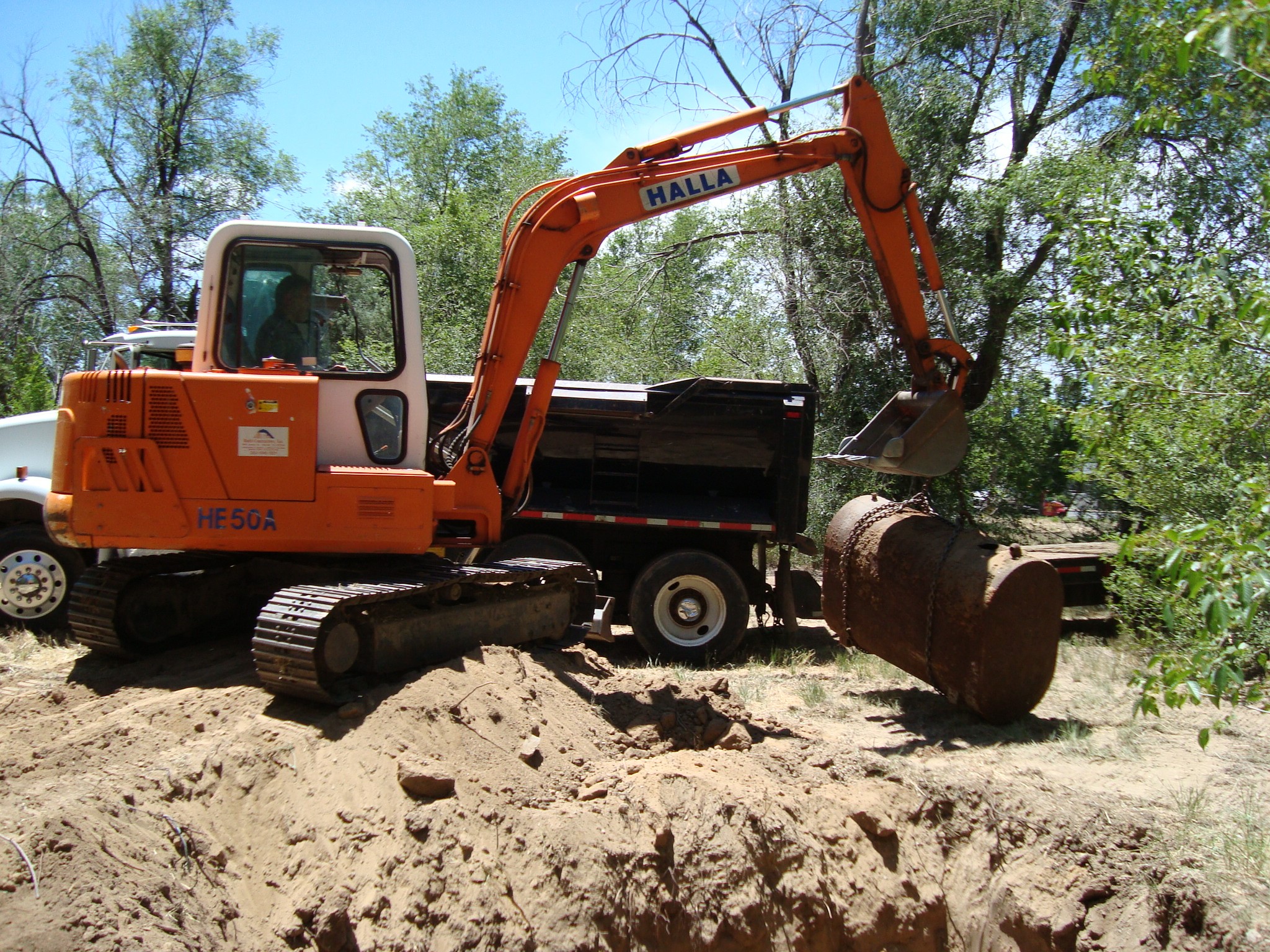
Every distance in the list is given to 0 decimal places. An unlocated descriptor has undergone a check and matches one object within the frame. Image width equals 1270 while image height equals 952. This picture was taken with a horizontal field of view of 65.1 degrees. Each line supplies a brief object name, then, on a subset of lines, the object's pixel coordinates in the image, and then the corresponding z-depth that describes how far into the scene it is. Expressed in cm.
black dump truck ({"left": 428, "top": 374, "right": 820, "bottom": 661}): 886
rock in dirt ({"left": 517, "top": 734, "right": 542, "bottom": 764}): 491
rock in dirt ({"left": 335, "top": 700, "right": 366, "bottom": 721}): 489
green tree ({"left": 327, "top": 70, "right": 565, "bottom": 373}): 1883
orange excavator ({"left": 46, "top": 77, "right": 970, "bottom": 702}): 560
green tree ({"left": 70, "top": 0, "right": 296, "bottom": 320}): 1727
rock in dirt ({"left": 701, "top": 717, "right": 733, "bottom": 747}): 564
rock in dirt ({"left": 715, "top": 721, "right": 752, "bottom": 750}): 542
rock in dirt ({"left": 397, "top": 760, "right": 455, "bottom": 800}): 430
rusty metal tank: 614
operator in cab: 607
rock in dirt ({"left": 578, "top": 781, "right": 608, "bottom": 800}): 464
